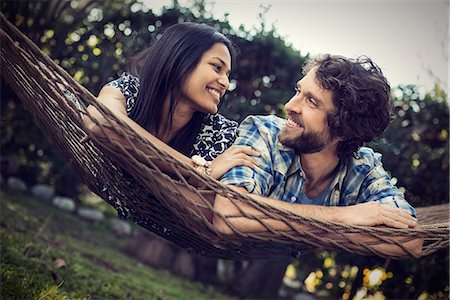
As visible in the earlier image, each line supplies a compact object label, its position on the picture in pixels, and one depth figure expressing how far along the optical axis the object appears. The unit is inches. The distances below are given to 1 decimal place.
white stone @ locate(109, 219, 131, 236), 197.8
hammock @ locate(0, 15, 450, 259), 55.2
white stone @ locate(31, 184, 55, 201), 205.0
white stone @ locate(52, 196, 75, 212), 203.6
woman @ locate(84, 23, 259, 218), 75.5
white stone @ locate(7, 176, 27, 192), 200.0
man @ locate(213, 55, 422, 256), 70.6
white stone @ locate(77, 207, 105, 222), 203.2
